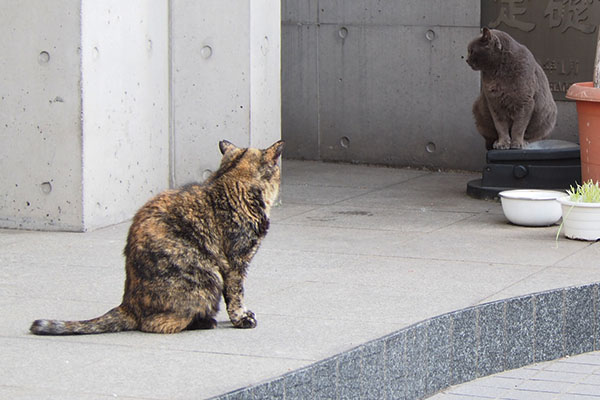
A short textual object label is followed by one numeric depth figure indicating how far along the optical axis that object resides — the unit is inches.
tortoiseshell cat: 361.7
